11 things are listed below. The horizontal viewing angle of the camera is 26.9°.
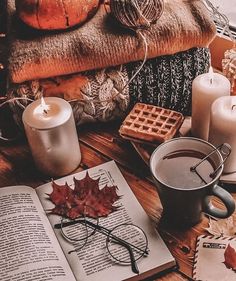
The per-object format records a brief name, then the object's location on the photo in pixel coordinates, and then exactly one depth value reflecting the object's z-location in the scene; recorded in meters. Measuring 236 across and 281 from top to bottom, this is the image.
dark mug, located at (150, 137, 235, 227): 0.77
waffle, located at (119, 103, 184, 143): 0.90
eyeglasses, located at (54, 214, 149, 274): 0.79
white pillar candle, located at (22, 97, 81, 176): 0.87
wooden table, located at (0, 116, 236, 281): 0.82
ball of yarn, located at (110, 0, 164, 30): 0.88
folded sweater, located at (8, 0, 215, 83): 0.92
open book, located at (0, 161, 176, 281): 0.78
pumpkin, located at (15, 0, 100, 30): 0.89
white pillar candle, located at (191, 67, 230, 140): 0.90
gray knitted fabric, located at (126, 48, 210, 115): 0.98
